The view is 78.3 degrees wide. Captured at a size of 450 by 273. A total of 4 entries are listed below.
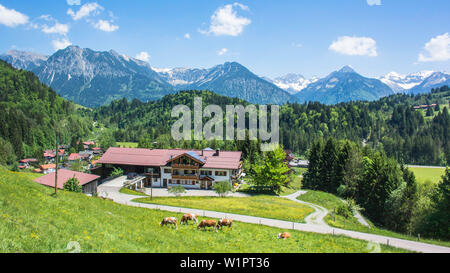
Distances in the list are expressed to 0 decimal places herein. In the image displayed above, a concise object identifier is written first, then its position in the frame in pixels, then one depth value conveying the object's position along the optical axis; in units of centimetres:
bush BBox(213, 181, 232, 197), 6075
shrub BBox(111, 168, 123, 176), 7344
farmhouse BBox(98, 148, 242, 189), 7369
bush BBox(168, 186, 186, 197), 6095
